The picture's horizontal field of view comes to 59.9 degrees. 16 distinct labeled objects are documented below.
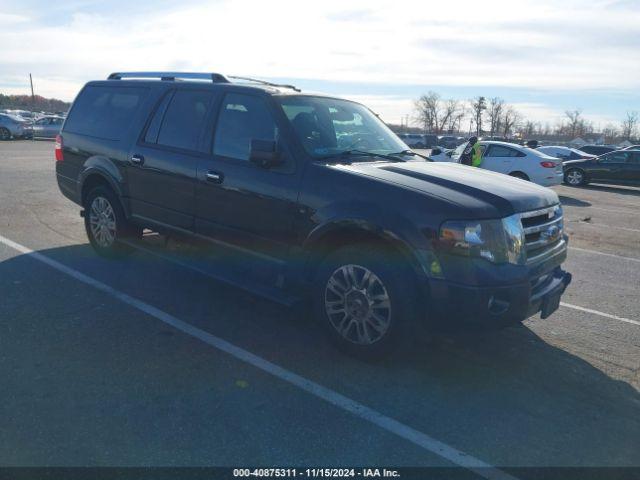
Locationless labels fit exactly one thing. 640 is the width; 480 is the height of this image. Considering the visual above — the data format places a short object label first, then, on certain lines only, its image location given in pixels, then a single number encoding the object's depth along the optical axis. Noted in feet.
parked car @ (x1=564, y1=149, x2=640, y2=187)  65.98
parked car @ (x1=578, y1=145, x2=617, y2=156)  119.75
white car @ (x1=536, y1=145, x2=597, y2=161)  92.02
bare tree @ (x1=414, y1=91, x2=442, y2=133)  370.32
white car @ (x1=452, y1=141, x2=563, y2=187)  50.70
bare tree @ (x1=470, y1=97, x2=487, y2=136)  306.96
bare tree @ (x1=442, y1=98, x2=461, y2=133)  367.45
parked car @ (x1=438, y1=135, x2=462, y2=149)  173.91
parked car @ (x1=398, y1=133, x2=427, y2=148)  185.06
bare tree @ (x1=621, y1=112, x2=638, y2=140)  309.38
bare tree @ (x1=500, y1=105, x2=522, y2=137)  303.89
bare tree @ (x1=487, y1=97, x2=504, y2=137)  323.41
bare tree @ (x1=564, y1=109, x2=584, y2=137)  328.29
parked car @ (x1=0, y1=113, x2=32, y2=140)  100.89
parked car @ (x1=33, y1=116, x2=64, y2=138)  106.83
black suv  12.24
